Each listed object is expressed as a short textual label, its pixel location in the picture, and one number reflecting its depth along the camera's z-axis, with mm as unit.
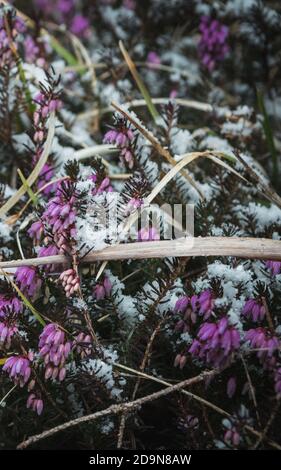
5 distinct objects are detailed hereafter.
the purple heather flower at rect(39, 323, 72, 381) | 1891
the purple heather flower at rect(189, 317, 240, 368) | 1807
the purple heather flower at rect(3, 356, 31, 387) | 1920
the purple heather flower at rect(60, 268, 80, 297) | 1938
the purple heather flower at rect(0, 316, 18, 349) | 1950
